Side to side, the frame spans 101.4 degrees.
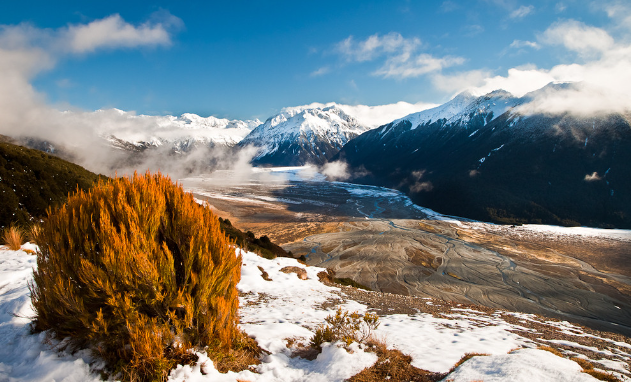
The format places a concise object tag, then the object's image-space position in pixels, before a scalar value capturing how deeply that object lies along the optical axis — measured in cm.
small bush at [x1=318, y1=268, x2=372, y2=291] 1238
